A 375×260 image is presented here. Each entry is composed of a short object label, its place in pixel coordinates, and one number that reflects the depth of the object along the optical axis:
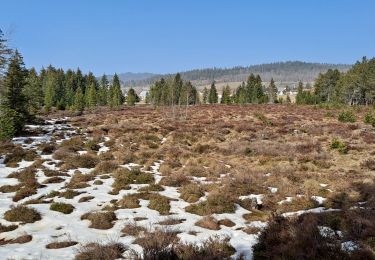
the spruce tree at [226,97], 99.19
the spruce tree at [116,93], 89.06
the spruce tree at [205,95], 125.59
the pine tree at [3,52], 24.92
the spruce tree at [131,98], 97.12
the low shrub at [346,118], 37.50
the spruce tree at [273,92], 103.94
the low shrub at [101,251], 8.49
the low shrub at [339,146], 21.60
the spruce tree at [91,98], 81.19
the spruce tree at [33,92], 45.56
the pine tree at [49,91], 80.00
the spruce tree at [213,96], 111.81
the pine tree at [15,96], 29.49
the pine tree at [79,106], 63.92
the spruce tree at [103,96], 93.42
